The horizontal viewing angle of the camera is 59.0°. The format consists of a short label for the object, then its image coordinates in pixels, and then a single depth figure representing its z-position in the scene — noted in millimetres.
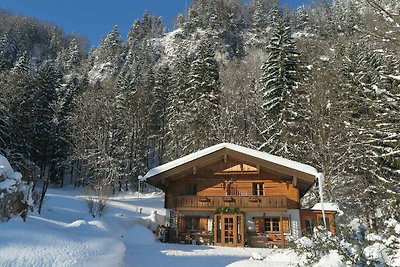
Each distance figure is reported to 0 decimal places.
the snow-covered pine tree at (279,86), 25062
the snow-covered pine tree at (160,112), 39969
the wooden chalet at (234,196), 19047
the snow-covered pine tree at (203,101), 29328
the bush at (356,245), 5004
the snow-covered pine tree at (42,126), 35625
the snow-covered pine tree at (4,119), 28850
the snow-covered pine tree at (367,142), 9688
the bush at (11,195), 7551
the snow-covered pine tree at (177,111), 32500
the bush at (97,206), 21089
